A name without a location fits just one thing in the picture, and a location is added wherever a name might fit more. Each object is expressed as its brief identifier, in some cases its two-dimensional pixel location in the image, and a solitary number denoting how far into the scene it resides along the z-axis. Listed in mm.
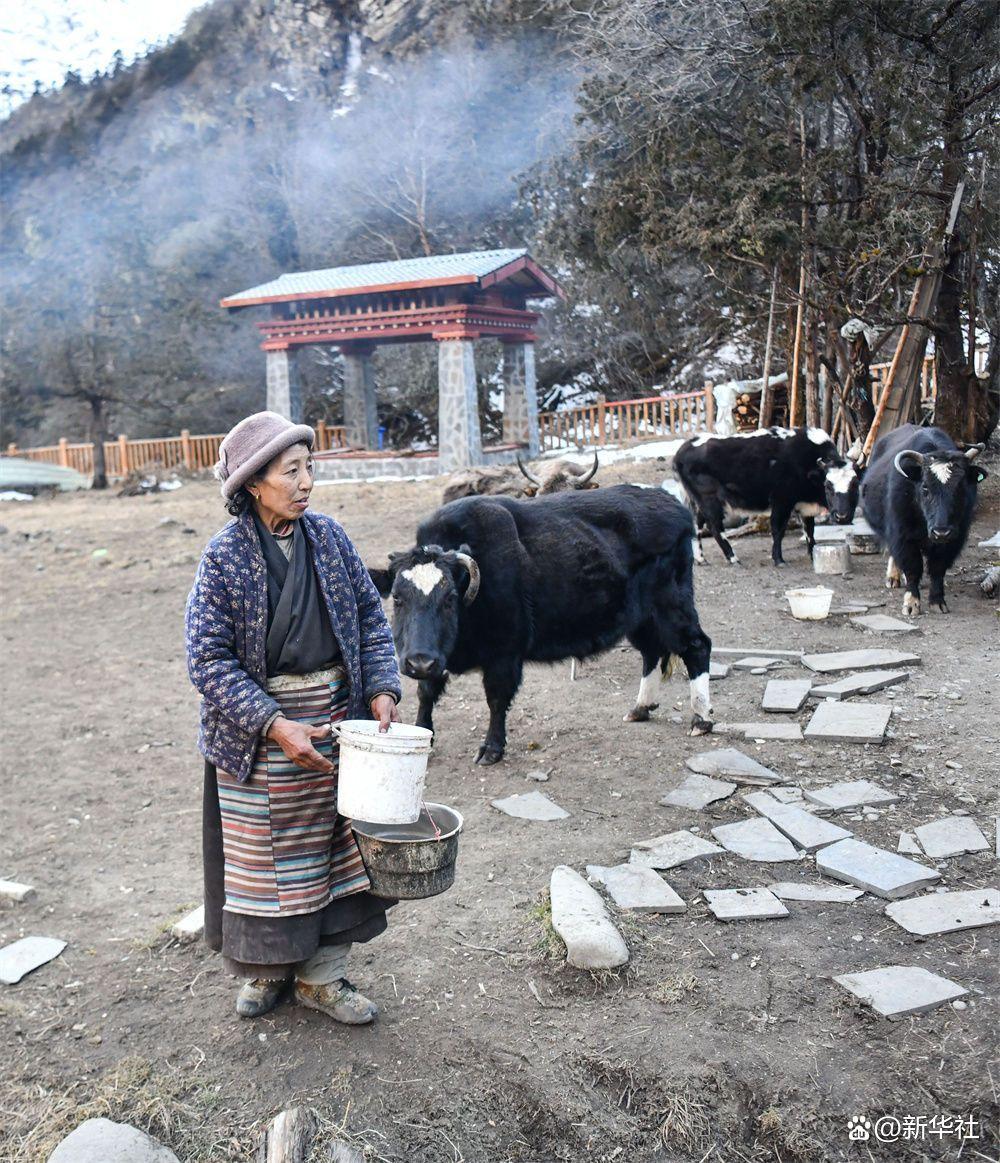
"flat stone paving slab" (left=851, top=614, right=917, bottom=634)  8016
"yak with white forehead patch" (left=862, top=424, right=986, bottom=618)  8383
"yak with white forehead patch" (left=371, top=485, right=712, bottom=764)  5262
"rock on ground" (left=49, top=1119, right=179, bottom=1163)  2756
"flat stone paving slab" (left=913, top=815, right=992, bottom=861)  4375
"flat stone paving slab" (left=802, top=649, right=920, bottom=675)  7043
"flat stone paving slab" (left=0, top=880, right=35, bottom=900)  4535
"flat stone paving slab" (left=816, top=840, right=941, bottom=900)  4098
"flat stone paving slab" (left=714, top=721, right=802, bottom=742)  5941
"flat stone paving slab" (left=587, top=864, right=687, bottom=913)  4039
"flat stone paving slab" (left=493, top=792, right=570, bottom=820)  5109
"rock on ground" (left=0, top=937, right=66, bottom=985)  3912
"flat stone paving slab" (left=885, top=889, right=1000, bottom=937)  3777
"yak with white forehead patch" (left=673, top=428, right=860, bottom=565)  10891
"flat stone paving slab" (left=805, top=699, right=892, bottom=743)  5762
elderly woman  2965
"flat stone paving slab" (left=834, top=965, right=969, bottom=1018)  3318
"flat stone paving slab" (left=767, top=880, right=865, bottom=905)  4066
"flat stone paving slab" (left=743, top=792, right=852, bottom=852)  4562
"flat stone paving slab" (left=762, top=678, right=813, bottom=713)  6387
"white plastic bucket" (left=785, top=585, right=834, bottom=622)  8445
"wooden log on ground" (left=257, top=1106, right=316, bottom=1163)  2732
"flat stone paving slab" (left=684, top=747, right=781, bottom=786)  5340
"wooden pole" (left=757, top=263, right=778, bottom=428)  12875
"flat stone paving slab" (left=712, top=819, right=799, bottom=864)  4484
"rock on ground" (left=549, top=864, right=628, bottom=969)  3627
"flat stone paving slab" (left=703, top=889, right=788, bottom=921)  3963
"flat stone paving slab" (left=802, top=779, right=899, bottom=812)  4945
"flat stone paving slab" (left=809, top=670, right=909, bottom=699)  6531
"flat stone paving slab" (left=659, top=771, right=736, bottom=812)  5105
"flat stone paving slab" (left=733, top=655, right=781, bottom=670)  7348
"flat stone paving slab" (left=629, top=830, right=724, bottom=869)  4441
